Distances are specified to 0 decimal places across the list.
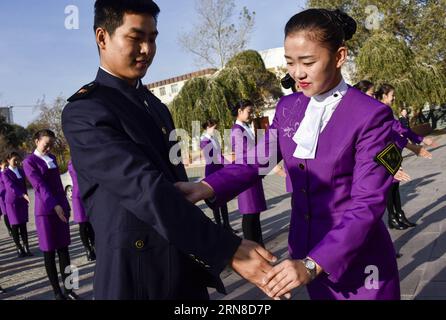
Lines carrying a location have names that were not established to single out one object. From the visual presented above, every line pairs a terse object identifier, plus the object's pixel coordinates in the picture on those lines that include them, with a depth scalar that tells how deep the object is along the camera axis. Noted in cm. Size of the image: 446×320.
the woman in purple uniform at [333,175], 163
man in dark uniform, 141
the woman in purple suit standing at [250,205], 579
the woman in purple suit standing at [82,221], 671
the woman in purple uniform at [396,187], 549
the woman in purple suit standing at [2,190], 843
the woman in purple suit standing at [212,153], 760
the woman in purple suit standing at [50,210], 491
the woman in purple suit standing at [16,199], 779
